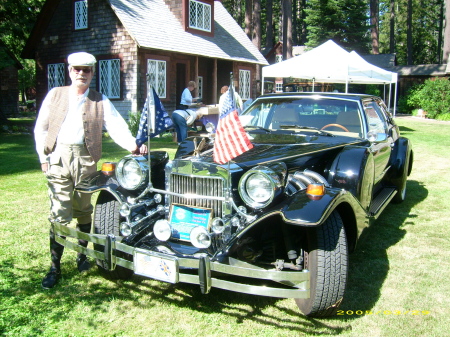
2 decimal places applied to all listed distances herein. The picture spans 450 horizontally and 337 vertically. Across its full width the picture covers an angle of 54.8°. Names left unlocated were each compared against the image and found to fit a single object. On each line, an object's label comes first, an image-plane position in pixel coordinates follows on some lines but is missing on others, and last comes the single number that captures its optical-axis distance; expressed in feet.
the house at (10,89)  78.43
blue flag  11.98
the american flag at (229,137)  10.53
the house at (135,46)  54.34
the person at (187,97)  42.65
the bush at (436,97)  79.77
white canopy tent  46.37
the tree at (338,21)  115.03
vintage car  9.86
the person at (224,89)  45.14
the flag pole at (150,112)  11.68
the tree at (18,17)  55.77
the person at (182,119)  38.45
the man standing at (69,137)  12.23
